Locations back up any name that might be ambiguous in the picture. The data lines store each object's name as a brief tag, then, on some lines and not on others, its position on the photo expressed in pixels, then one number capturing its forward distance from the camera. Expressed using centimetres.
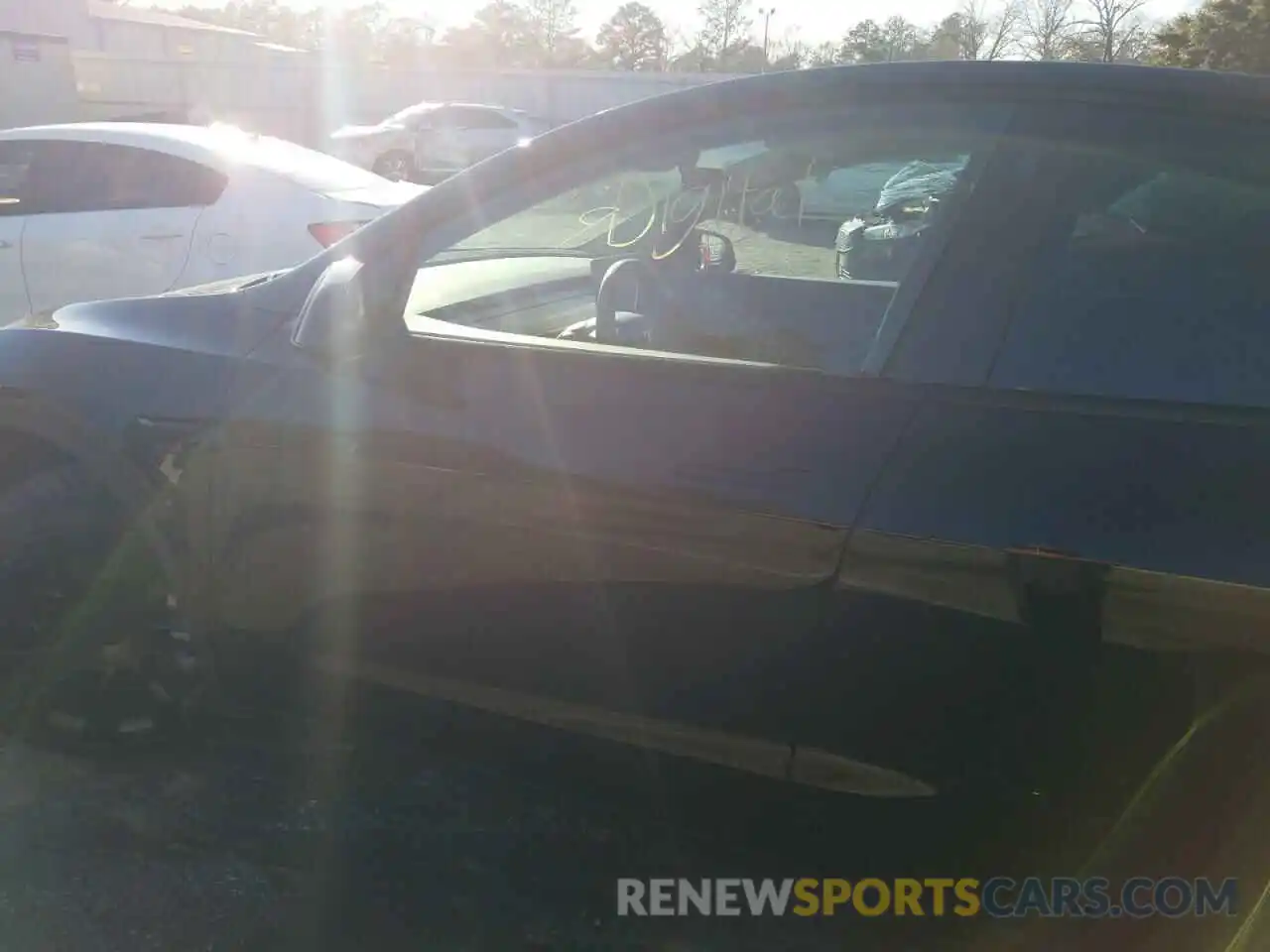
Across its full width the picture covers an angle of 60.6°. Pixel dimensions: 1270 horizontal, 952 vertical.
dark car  168
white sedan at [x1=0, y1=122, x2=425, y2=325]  523
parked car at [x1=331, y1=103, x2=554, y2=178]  2091
